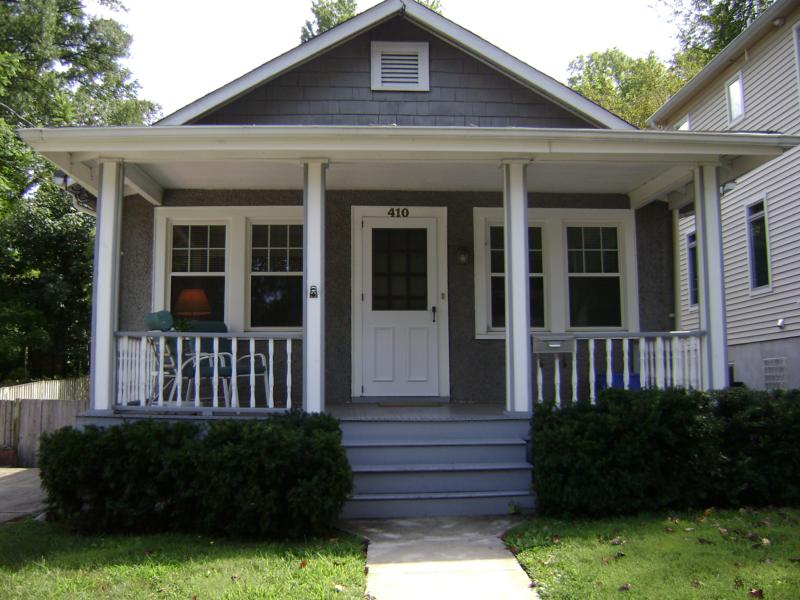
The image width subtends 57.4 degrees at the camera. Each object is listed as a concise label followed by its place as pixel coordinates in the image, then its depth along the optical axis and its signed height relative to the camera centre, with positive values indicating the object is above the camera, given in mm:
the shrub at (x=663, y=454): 5570 -701
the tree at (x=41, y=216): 16375 +3673
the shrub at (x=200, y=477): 5184 -788
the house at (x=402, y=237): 7816 +1493
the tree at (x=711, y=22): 20859 +10158
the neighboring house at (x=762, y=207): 12398 +2892
